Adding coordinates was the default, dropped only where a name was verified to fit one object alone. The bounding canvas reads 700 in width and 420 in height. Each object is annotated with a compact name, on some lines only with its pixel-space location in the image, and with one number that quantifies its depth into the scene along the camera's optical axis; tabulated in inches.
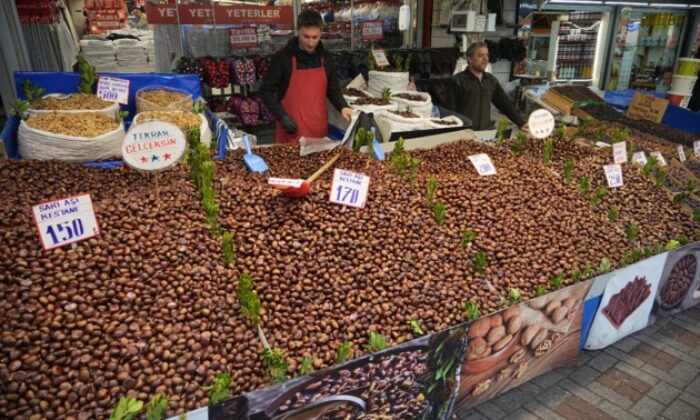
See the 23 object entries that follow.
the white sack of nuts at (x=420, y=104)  173.2
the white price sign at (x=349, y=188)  84.2
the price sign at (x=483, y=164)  109.3
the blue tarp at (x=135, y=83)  130.9
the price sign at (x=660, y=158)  137.5
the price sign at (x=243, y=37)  238.3
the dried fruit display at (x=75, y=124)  104.7
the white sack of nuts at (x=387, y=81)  199.9
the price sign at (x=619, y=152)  125.0
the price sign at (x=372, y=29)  274.7
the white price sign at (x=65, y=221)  60.7
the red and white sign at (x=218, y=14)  222.4
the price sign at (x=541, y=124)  125.1
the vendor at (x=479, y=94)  177.6
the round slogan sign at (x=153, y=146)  74.8
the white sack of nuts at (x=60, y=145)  101.3
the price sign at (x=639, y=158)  134.0
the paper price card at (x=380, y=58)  225.8
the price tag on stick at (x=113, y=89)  130.8
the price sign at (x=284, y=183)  80.5
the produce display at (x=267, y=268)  56.3
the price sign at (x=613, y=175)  118.0
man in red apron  140.9
